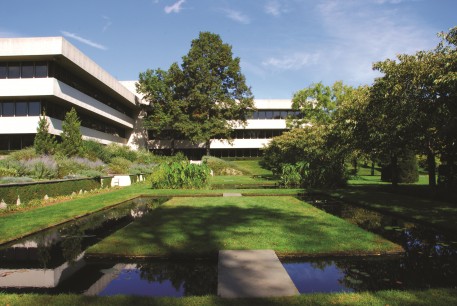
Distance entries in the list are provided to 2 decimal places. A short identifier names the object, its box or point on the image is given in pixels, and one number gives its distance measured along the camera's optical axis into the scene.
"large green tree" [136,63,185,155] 47.56
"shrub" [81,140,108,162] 27.72
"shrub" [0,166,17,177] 15.40
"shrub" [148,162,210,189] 20.36
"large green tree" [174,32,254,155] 46.72
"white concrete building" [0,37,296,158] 27.66
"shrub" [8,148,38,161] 22.12
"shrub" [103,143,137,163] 35.52
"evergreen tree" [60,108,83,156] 26.08
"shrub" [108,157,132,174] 27.77
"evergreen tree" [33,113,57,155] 24.16
